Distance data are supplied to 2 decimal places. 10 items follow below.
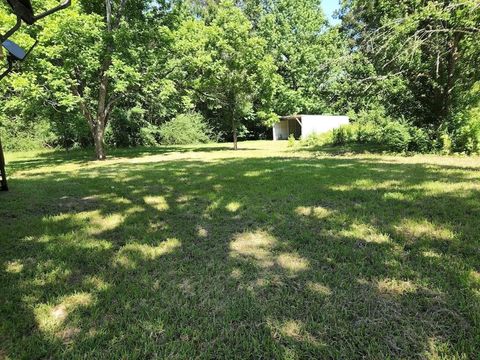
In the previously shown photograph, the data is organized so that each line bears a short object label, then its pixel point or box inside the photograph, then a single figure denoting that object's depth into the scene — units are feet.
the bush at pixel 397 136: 41.66
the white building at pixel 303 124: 93.15
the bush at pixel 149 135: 82.07
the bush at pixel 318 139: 60.95
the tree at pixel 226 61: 53.72
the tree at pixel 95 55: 38.29
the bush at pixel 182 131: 87.61
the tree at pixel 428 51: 35.40
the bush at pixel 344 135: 58.08
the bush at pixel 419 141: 40.64
